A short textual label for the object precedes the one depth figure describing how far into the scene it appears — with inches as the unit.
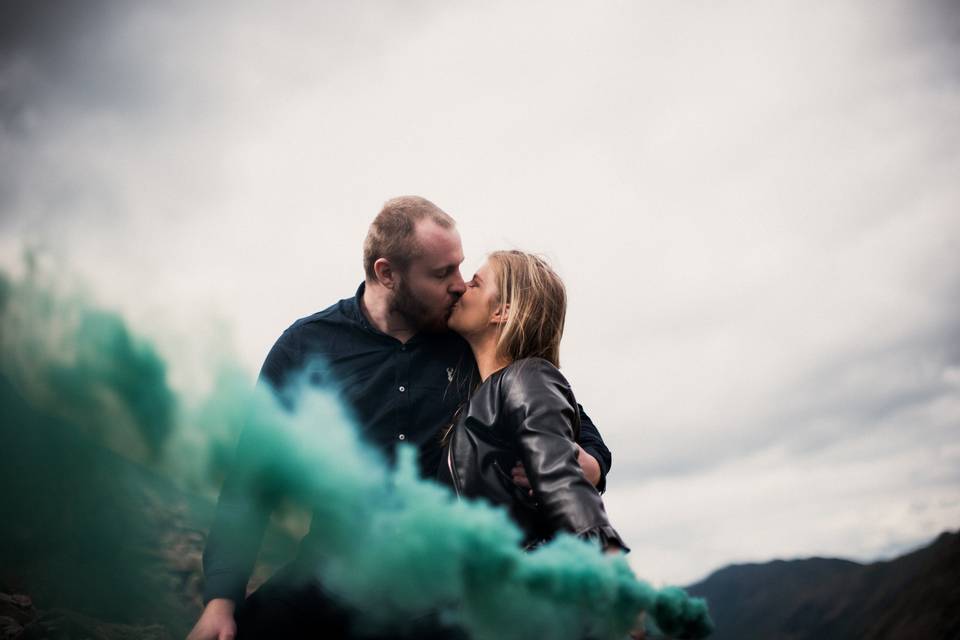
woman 109.8
